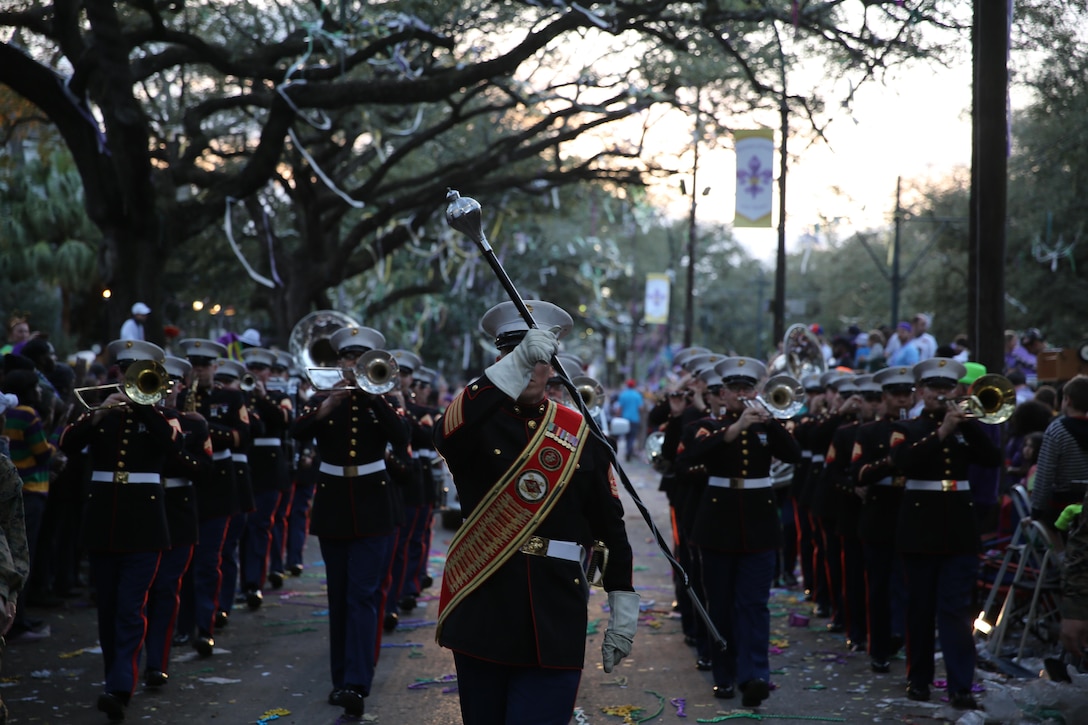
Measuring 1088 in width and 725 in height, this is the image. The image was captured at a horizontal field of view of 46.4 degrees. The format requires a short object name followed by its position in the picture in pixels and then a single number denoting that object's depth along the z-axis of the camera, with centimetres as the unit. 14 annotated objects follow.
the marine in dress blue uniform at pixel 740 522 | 809
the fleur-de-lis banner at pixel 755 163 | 1802
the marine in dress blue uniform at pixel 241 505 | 1056
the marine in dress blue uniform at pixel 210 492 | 964
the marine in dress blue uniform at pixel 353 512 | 789
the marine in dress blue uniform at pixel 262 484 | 1160
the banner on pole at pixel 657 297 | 4291
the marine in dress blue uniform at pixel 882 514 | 903
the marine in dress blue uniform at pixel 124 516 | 763
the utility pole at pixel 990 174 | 1011
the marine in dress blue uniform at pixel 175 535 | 819
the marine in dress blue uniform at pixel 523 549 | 473
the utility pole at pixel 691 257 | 2316
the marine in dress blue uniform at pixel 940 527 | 781
